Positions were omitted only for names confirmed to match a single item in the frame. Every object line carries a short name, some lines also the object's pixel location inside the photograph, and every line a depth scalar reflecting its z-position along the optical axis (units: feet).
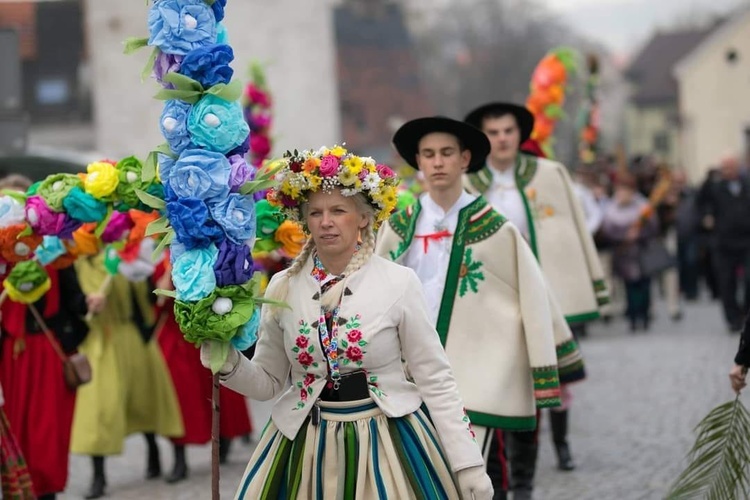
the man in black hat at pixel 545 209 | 52.23
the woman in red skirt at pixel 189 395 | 58.97
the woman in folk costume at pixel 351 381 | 30.34
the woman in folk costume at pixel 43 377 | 48.99
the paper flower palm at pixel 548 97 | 67.90
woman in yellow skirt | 56.25
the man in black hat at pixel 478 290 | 41.44
